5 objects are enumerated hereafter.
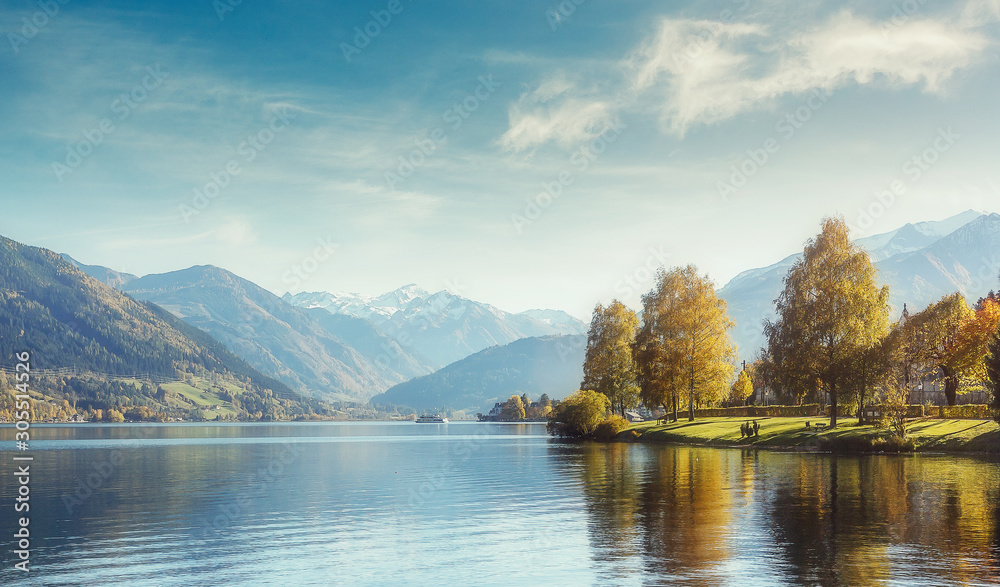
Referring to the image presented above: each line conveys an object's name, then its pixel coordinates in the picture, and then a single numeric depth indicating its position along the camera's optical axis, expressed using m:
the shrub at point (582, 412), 125.38
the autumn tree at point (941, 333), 96.75
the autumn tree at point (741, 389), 161.88
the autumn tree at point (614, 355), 138.50
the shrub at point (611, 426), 121.62
